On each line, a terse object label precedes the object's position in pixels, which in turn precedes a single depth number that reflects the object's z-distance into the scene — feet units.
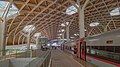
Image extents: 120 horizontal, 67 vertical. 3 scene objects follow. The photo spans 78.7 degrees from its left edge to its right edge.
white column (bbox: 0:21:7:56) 44.06
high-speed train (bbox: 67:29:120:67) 14.47
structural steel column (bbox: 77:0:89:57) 43.91
